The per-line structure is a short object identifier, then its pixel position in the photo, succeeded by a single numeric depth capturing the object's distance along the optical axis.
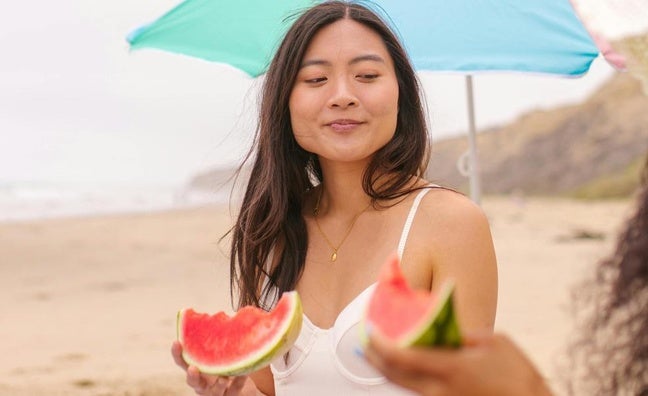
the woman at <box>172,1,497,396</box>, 2.97
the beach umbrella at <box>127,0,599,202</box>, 4.08
